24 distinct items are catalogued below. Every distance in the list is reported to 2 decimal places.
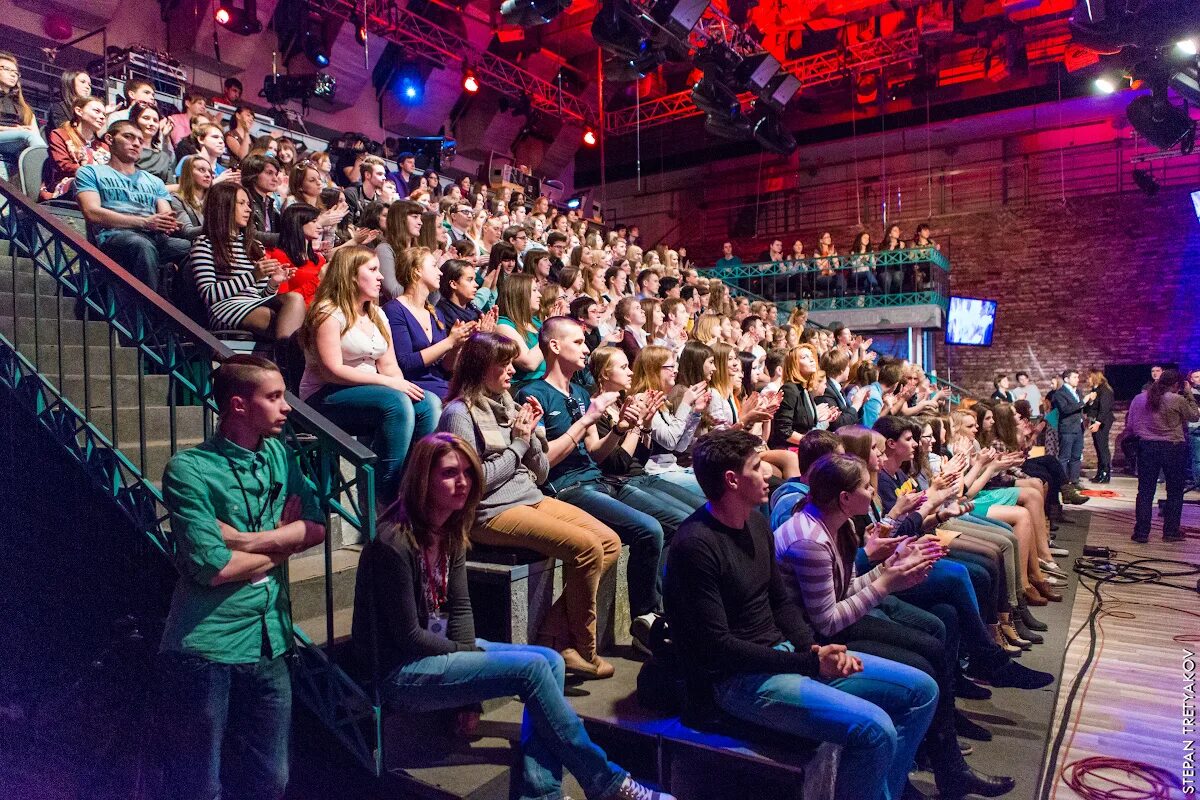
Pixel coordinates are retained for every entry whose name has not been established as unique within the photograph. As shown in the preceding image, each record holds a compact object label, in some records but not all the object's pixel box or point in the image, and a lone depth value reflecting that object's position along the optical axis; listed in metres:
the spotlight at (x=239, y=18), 10.69
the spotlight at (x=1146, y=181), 12.29
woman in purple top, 3.68
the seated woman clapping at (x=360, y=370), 3.13
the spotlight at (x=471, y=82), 13.45
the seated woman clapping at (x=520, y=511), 2.89
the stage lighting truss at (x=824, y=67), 12.73
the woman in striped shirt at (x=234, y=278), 3.73
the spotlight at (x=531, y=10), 7.79
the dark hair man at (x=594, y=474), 3.29
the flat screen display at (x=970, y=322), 13.39
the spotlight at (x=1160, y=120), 8.33
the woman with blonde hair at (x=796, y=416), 5.38
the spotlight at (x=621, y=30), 8.37
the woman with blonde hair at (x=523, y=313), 4.48
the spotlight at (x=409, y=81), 13.77
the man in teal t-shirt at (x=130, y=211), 3.93
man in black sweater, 2.26
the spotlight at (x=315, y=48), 11.74
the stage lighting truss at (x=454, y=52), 11.46
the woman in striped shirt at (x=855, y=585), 2.59
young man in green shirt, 2.02
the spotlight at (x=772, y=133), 10.91
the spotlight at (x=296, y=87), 11.38
